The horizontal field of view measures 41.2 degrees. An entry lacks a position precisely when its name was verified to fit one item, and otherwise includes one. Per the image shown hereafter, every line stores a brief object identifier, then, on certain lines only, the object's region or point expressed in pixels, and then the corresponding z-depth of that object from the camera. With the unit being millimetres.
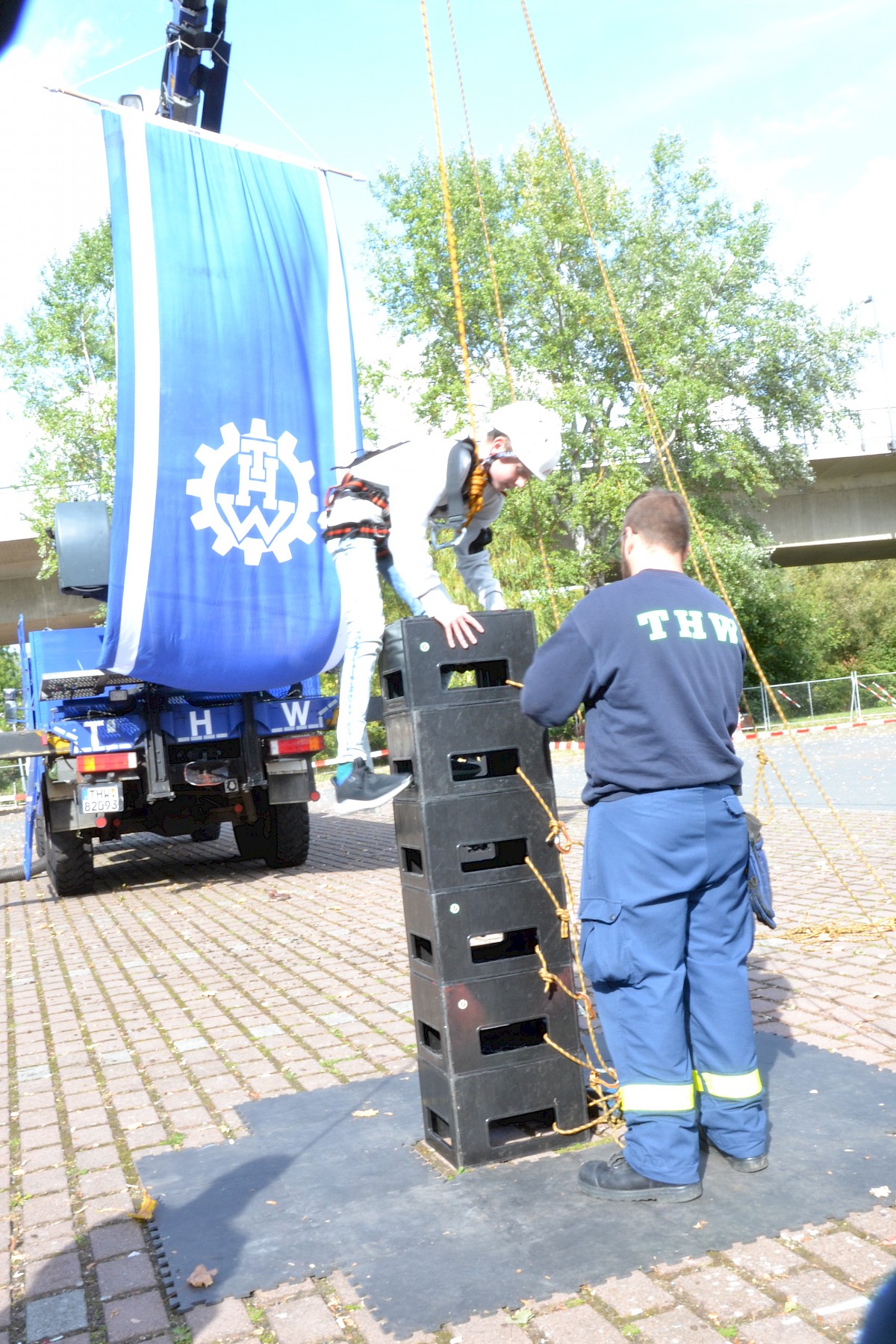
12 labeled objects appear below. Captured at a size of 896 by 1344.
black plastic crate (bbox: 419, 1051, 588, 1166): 3789
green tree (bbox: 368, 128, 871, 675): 29812
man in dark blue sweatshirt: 3447
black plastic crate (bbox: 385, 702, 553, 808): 3863
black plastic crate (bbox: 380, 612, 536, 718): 3869
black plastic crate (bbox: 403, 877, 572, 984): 3816
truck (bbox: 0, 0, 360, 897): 9594
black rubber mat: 3086
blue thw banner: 9445
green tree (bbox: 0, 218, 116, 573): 34344
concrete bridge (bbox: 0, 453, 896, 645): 32188
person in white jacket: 4059
